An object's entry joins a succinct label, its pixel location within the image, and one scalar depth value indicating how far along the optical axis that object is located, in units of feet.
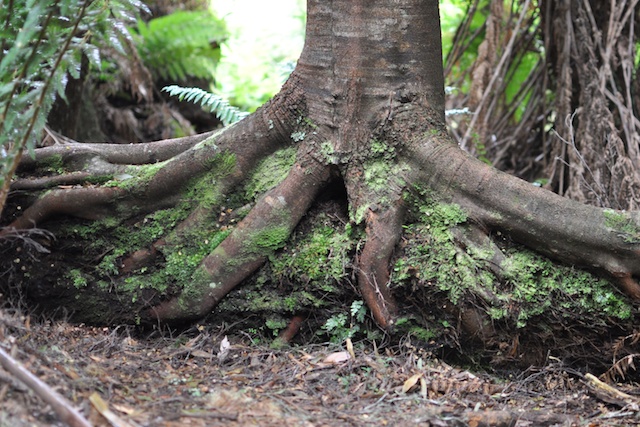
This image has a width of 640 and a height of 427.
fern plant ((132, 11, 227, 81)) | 27.12
